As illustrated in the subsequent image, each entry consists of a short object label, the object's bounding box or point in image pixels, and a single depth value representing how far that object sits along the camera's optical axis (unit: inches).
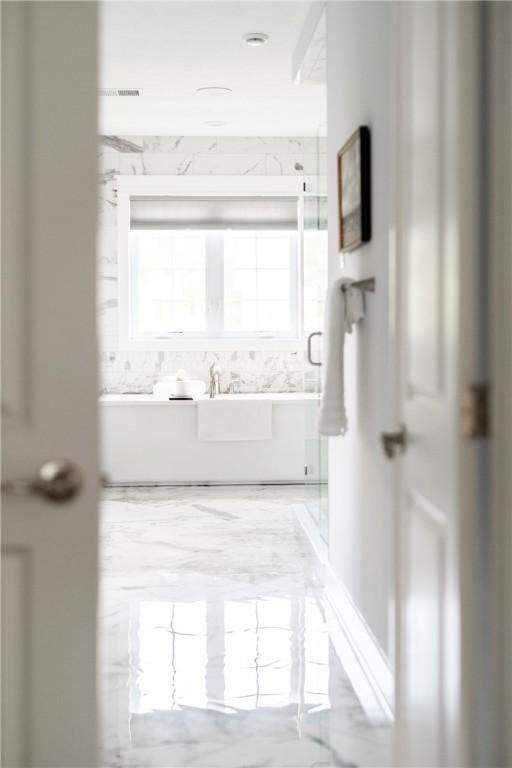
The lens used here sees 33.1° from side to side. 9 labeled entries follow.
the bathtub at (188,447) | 247.8
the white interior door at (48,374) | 52.9
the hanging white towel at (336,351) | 119.0
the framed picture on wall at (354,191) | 112.1
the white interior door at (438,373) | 55.1
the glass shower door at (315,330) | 164.2
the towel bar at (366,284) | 110.1
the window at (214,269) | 281.3
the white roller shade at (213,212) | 279.7
